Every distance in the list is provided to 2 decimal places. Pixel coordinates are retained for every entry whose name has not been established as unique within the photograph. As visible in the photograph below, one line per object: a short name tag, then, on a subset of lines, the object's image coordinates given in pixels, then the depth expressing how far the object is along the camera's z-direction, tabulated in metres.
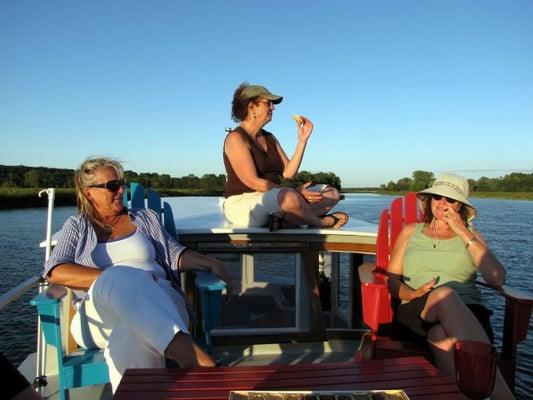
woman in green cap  3.44
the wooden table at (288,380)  1.45
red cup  1.28
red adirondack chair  2.46
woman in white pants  1.89
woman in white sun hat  2.38
